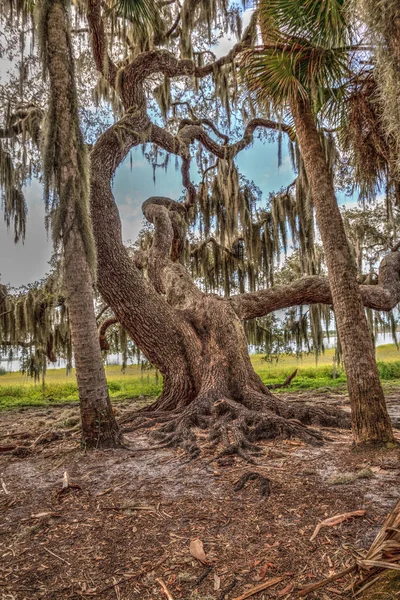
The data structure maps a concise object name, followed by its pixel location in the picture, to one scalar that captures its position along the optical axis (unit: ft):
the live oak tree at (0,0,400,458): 14.76
